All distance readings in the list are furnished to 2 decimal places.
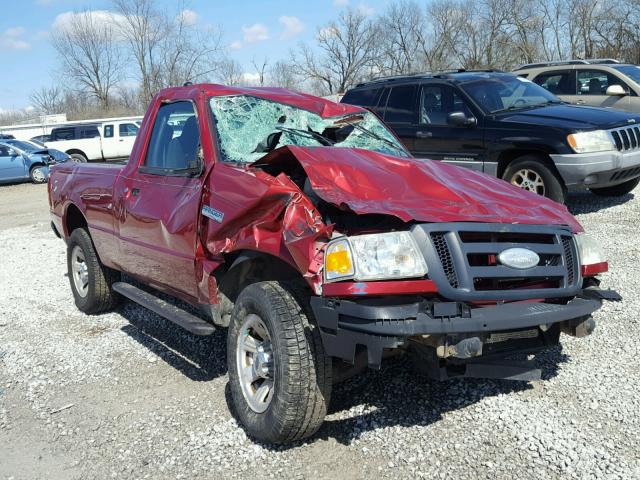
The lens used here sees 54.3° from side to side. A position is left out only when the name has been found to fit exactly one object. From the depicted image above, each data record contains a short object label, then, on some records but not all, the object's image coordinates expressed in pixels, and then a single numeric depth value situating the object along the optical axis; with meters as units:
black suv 7.84
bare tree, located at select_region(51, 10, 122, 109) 53.28
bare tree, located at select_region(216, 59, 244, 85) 45.62
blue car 21.91
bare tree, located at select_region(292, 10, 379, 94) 58.50
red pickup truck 2.85
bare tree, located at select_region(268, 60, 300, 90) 54.68
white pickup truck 26.12
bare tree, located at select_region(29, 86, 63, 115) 65.44
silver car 11.26
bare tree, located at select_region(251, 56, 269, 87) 44.18
